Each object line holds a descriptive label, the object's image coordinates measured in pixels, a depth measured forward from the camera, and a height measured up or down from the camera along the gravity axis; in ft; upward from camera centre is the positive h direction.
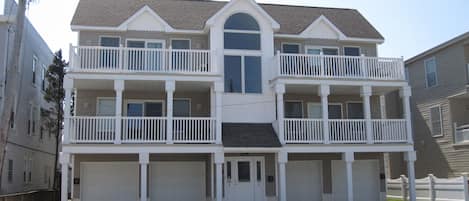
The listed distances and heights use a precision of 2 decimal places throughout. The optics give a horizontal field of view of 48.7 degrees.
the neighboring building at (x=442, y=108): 85.97 +8.95
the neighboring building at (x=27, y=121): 77.77 +7.40
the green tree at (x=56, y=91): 95.35 +13.16
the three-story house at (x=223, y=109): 67.77 +7.58
